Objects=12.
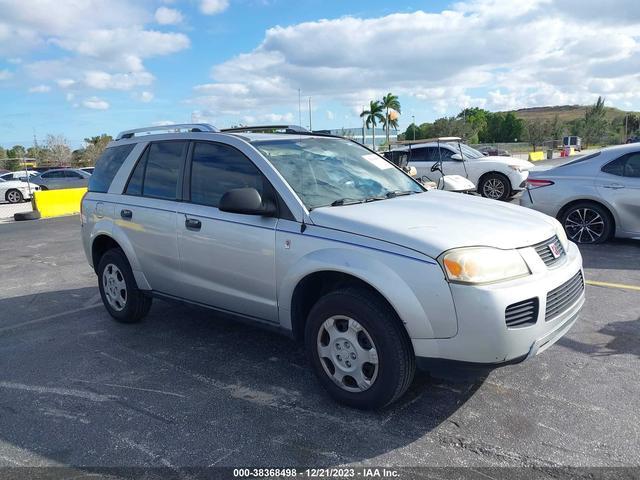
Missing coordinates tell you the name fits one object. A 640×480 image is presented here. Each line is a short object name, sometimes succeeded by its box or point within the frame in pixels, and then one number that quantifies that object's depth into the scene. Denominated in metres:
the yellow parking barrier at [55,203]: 16.66
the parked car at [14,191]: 21.52
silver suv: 2.97
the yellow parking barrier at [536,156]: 46.21
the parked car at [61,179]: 23.27
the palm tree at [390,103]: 83.64
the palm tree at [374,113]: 84.06
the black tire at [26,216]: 15.86
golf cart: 13.49
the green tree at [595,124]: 75.06
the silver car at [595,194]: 7.54
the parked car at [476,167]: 13.10
